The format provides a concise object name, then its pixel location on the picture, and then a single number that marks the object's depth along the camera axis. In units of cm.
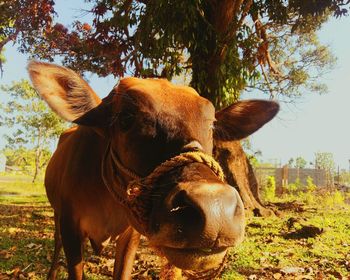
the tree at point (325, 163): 1895
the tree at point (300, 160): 4534
